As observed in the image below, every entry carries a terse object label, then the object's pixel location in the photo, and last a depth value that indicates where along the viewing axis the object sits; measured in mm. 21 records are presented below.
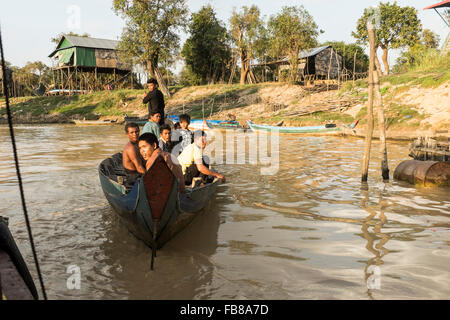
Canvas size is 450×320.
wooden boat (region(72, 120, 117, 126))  28906
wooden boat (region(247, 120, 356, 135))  18844
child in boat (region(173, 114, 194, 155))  7502
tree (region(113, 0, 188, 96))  30219
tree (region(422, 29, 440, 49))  33062
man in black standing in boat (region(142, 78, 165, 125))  8141
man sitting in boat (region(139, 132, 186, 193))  4824
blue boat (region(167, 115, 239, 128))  22906
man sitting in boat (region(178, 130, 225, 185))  6039
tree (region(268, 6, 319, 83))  28891
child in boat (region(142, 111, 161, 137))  7336
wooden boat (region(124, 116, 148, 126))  28747
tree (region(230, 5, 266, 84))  33844
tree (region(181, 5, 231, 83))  36531
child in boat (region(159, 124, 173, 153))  6639
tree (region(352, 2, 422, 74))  31234
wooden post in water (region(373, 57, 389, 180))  8031
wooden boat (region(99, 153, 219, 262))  3885
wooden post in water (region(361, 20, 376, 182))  7446
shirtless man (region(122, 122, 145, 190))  5598
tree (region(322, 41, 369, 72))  38600
